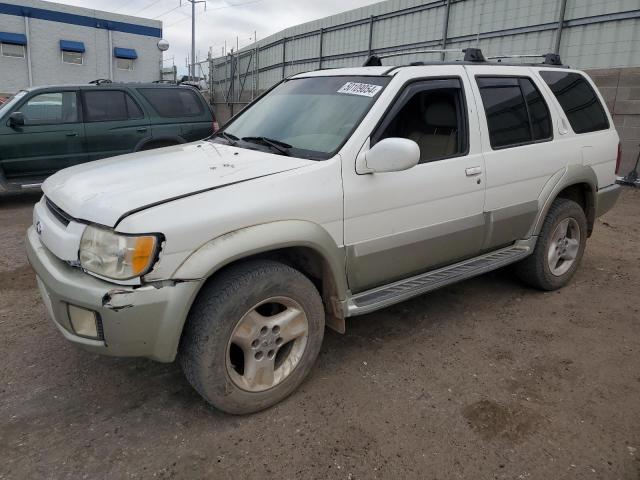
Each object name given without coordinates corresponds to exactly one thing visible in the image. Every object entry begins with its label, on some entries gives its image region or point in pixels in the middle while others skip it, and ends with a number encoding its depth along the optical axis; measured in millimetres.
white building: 22094
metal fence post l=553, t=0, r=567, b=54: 8844
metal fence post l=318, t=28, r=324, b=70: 15286
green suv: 7211
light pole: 27078
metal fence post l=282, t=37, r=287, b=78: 17438
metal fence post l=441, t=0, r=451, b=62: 11031
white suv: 2270
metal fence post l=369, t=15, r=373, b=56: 13234
